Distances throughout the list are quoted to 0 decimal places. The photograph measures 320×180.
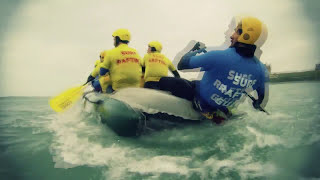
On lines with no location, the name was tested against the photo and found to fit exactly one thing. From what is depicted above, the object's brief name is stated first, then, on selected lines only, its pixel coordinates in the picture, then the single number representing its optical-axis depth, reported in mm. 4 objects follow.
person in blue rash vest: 2209
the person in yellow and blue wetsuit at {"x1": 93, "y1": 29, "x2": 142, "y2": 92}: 2828
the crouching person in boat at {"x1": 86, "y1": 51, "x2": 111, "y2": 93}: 3118
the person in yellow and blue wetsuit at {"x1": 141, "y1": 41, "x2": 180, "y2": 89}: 3096
